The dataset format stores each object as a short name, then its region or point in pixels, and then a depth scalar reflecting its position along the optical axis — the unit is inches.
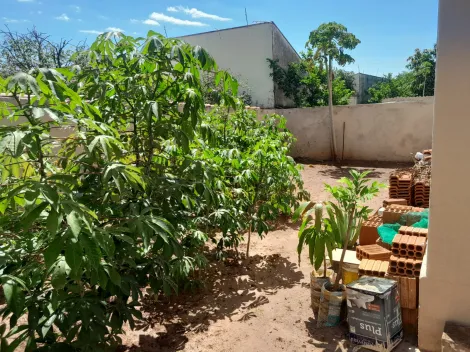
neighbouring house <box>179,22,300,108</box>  486.0
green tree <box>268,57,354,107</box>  493.4
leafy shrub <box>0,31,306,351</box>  51.6
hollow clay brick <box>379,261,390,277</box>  105.3
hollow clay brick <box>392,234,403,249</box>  104.0
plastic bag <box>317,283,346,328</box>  102.8
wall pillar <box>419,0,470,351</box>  75.8
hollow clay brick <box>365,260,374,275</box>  107.0
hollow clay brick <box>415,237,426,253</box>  99.4
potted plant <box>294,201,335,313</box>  98.7
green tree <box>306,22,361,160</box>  345.4
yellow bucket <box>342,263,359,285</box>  116.2
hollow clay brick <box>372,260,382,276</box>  106.1
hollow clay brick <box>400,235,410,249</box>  102.3
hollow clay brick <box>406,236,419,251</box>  101.1
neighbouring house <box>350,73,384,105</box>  837.2
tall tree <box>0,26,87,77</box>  332.5
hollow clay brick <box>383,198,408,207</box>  175.2
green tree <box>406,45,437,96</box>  658.2
